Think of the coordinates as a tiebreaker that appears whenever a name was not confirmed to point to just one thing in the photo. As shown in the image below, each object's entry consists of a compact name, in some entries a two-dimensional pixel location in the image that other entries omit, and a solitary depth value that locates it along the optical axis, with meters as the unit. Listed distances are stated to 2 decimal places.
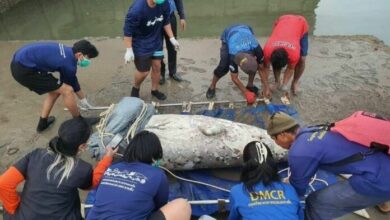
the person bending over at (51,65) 4.20
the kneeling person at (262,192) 2.57
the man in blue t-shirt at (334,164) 2.66
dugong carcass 3.86
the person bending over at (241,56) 4.57
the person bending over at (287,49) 4.80
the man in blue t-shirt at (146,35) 4.67
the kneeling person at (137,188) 2.55
